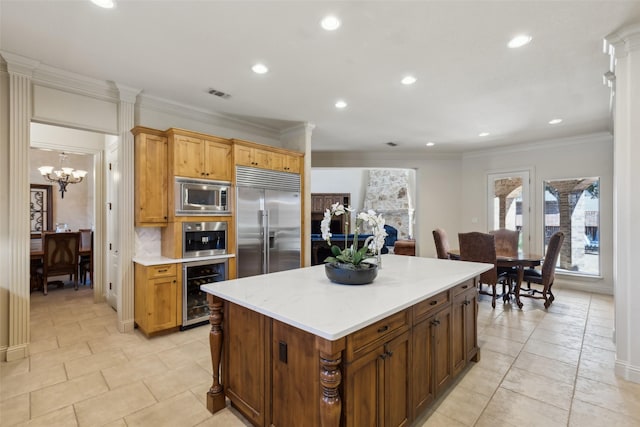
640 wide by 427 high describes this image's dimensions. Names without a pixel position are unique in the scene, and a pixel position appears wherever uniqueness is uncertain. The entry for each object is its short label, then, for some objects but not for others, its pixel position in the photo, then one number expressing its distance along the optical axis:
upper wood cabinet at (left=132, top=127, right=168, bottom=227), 3.41
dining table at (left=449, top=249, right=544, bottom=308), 4.26
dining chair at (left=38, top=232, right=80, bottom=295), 5.06
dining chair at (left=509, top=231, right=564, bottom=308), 4.18
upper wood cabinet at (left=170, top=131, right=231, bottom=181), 3.46
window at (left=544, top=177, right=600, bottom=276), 5.29
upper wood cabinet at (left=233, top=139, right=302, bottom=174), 3.92
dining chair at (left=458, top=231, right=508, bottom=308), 4.22
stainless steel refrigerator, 3.93
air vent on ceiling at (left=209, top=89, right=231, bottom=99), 3.46
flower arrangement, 2.05
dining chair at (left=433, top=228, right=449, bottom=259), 4.97
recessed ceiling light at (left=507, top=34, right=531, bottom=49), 2.36
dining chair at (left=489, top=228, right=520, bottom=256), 5.20
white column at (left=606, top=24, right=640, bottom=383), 2.34
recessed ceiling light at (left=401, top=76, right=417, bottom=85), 3.10
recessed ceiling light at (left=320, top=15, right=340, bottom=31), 2.14
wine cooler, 3.47
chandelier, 5.95
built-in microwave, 3.47
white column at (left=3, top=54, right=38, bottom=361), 2.75
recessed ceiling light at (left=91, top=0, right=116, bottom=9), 1.98
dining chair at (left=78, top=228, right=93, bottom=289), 5.69
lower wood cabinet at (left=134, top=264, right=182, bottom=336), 3.23
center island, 1.37
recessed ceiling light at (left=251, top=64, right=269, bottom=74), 2.87
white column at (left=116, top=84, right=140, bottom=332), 3.42
